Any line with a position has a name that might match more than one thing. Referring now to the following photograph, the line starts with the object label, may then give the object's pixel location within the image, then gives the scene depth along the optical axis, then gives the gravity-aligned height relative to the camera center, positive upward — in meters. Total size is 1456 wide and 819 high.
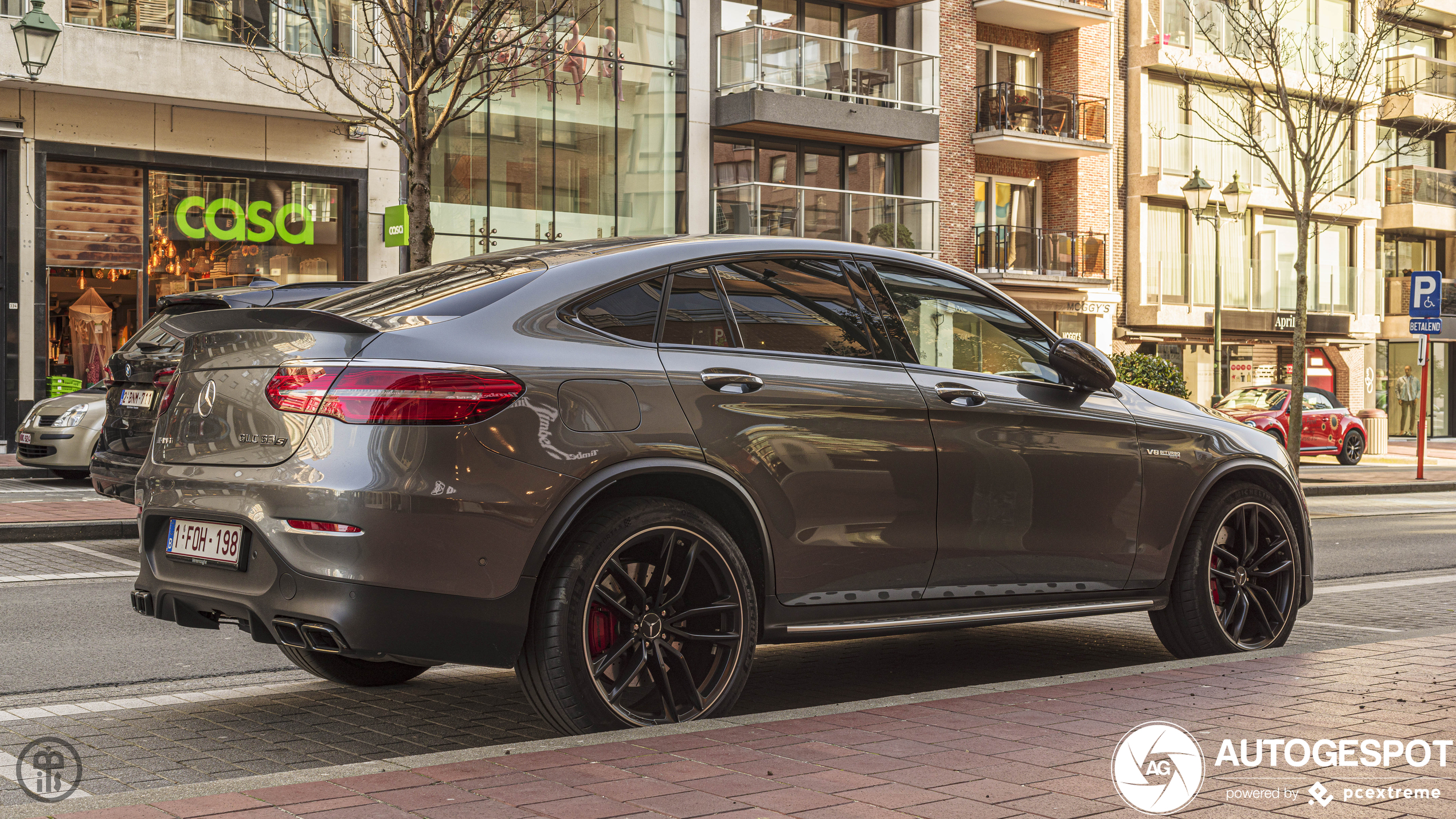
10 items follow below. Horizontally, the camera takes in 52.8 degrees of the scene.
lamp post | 26.17 +2.80
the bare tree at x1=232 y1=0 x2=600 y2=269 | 15.20 +3.81
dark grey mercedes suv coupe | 4.13 -0.37
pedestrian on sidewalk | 43.38 -1.22
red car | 27.16 -1.18
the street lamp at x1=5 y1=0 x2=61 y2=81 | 18.25 +3.93
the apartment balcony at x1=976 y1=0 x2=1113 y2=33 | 32.75 +7.77
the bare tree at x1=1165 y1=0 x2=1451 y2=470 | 22.91 +6.25
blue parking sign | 23.14 +0.93
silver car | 15.30 -0.91
